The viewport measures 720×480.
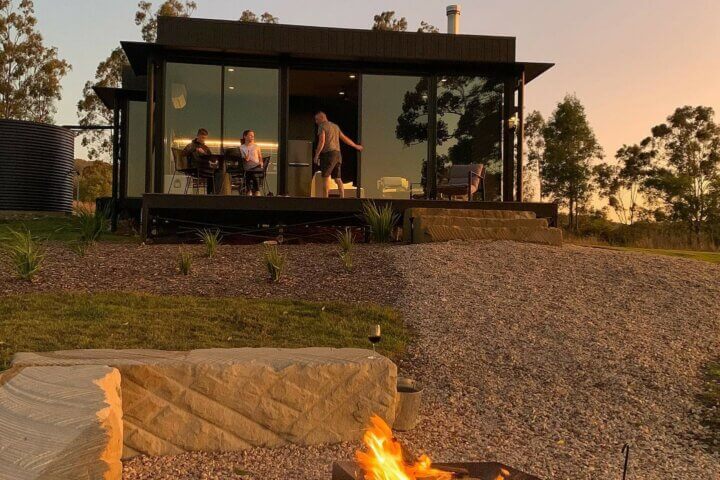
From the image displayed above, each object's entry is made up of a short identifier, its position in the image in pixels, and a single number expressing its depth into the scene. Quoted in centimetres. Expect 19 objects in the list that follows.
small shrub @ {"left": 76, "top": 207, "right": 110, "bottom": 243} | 790
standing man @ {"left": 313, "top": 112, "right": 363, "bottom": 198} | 867
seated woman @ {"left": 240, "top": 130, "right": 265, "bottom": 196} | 891
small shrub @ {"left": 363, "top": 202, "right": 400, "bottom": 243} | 836
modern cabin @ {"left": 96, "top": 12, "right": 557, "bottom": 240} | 939
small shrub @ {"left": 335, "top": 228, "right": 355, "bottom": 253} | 708
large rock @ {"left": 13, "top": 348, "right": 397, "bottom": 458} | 292
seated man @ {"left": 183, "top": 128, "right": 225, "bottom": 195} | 883
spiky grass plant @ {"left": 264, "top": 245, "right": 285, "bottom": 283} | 613
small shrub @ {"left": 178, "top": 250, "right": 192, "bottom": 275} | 630
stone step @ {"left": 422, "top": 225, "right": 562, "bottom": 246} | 802
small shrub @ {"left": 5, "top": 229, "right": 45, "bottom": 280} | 596
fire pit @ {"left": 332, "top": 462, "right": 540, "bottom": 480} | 206
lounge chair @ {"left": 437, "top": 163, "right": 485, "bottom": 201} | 973
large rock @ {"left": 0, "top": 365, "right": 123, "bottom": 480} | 199
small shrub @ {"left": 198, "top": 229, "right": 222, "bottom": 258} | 711
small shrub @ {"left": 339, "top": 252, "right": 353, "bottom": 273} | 658
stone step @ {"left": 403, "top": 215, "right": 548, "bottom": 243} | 807
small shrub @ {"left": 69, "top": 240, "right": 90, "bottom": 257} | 694
